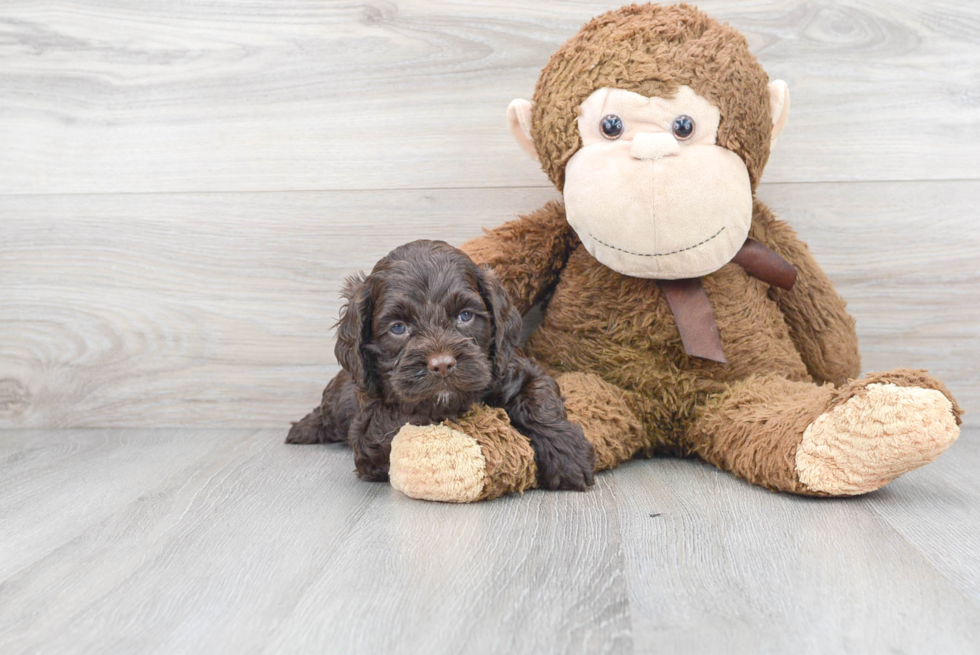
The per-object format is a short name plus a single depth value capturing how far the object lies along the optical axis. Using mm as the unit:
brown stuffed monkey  1339
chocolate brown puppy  1316
